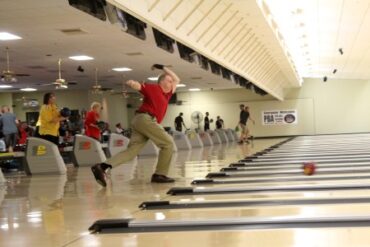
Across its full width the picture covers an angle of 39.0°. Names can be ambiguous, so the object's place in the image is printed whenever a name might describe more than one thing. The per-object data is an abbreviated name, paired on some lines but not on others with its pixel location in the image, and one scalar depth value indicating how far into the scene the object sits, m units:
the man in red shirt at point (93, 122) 12.11
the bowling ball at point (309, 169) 7.17
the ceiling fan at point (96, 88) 20.30
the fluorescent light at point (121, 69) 20.62
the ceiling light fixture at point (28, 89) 26.77
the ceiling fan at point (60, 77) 16.30
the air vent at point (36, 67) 18.62
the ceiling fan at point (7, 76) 14.55
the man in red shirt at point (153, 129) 7.03
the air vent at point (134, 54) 16.65
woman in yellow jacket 10.08
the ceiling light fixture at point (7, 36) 12.81
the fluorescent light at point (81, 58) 16.85
